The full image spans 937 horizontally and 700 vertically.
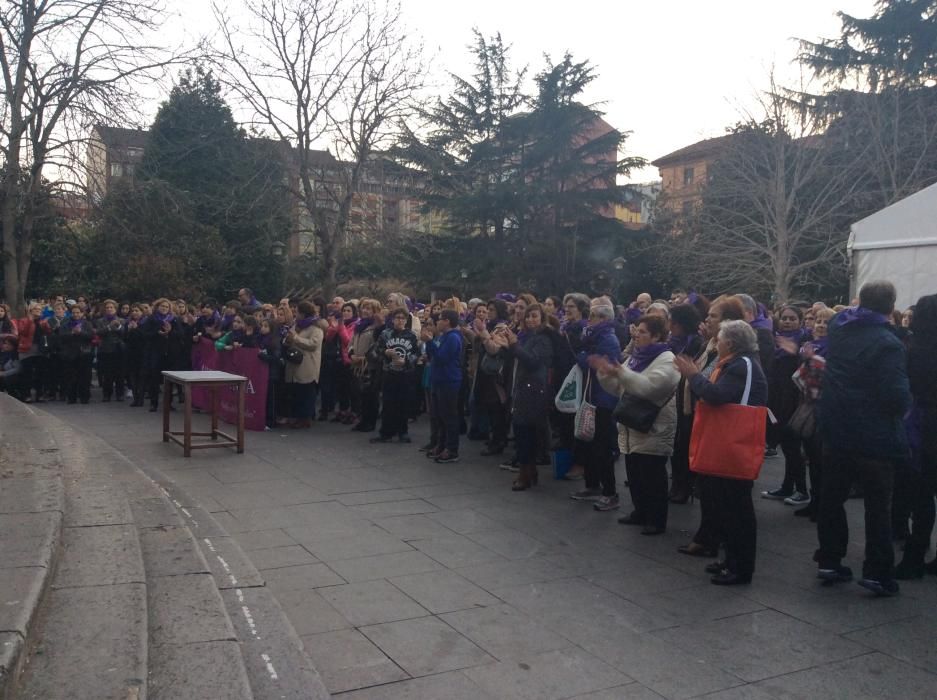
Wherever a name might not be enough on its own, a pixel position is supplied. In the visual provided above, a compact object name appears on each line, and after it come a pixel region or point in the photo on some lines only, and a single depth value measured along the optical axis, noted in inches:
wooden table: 343.9
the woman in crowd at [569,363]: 328.8
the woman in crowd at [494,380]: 360.8
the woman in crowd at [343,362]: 478.6
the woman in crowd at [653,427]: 241.6
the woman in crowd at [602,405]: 288.4
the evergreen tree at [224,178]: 1088.2
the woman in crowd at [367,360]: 435.2
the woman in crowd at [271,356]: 446.9
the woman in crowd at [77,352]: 542.9
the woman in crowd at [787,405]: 300.8
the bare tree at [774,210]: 1083.9
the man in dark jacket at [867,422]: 195.8
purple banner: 447.8
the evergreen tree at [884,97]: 1090.7
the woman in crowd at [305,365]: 447.2
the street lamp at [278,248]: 1085.9
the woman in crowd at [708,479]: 226.1
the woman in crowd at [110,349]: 556.7
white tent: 396.5
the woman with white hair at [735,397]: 207.8
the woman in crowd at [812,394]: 260.1
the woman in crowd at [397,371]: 397.7
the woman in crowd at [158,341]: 520.4
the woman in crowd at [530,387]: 305.3
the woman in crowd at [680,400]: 262.8
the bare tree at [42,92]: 735.7
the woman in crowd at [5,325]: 538.8
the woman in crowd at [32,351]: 550.9
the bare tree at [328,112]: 914.1
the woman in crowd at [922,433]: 211.5
